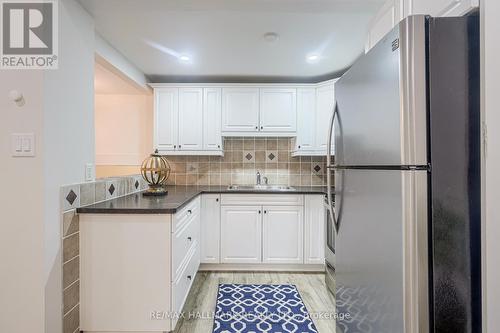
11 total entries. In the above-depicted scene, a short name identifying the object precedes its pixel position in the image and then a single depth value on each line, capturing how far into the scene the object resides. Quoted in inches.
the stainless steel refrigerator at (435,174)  33.4
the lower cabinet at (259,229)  113.7
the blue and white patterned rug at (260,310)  74.7
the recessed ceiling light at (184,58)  101.4
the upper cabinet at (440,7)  34.3
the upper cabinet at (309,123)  123.3
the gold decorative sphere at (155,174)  96.8
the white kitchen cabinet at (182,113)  123.9
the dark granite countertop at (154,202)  65.1
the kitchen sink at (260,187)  132.2
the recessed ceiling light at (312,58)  100.8
